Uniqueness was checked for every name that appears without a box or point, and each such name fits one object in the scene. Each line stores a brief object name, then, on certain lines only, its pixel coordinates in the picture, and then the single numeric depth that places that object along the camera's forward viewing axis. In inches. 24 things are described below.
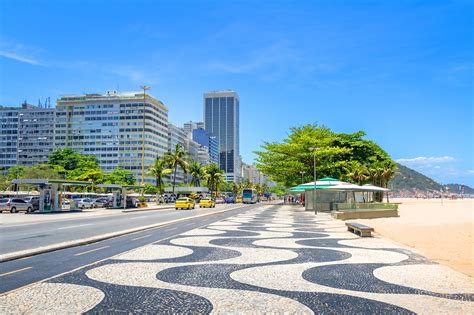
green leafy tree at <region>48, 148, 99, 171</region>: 4685.0
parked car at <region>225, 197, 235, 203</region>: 3830.7
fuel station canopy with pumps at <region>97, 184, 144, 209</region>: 2149.4
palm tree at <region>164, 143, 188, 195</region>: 3284.2
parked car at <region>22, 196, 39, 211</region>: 1700.3
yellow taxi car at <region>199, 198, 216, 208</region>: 2491.4
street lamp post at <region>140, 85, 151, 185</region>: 2474.7
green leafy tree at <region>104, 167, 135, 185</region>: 4076.0
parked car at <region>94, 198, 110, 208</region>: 2316.9
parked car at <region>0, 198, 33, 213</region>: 1704.0
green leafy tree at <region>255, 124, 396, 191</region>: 2479.1
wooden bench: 780.6
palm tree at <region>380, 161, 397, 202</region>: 2832.4
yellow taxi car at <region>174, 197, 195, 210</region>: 2156.7
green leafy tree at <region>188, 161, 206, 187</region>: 4629.4
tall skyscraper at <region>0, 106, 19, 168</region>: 6865.2
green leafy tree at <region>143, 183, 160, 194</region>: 4850.9
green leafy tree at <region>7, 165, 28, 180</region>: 3679.1
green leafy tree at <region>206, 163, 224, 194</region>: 4744.3
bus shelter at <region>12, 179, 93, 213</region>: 1603.1
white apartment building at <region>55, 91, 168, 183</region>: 6250.0
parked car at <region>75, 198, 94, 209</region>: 2196.1
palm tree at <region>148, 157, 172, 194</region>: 3309.5
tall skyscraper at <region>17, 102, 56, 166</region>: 6737.2
